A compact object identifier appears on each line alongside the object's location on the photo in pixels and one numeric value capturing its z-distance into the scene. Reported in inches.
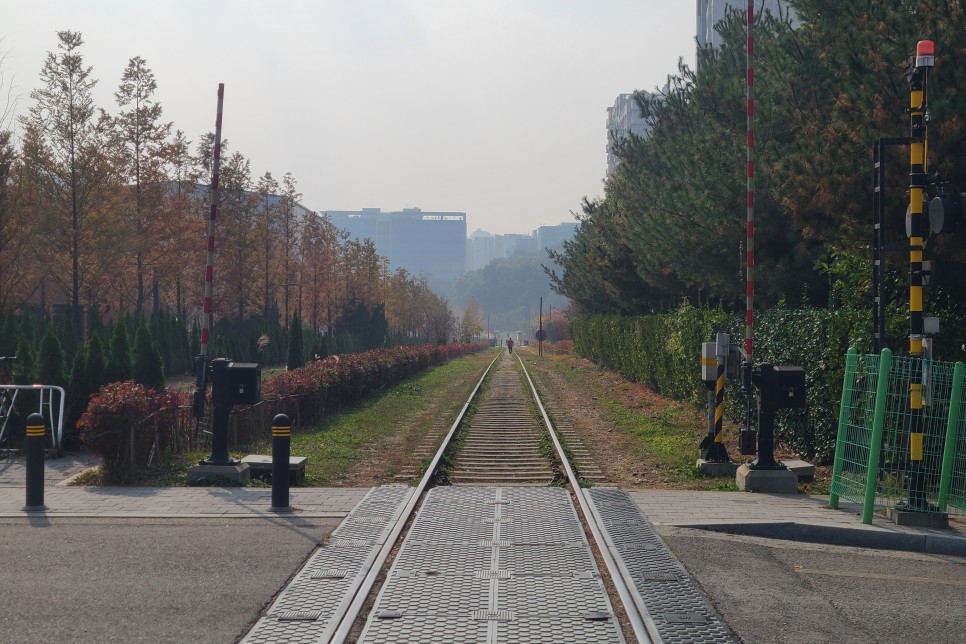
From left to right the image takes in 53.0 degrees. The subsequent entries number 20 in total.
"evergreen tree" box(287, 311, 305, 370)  1539.6
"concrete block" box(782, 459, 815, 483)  453.4
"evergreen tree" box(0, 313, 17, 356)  995.9
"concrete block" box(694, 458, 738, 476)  490.3
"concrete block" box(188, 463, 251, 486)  441.7
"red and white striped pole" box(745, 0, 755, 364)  469.1
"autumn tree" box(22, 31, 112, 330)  1216.8
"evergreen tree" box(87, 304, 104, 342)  1255.2
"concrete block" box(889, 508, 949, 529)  349.4
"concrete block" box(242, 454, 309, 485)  458.0
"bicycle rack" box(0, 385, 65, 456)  554.6
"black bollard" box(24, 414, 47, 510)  378.9
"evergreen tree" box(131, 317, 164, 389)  725.3
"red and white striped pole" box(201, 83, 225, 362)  469.9
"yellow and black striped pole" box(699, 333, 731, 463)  478.6
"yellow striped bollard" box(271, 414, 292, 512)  374.6
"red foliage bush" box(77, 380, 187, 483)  444.1
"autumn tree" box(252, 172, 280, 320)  1914.4
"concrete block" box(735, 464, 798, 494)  430.0
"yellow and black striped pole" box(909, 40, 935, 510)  361.7
